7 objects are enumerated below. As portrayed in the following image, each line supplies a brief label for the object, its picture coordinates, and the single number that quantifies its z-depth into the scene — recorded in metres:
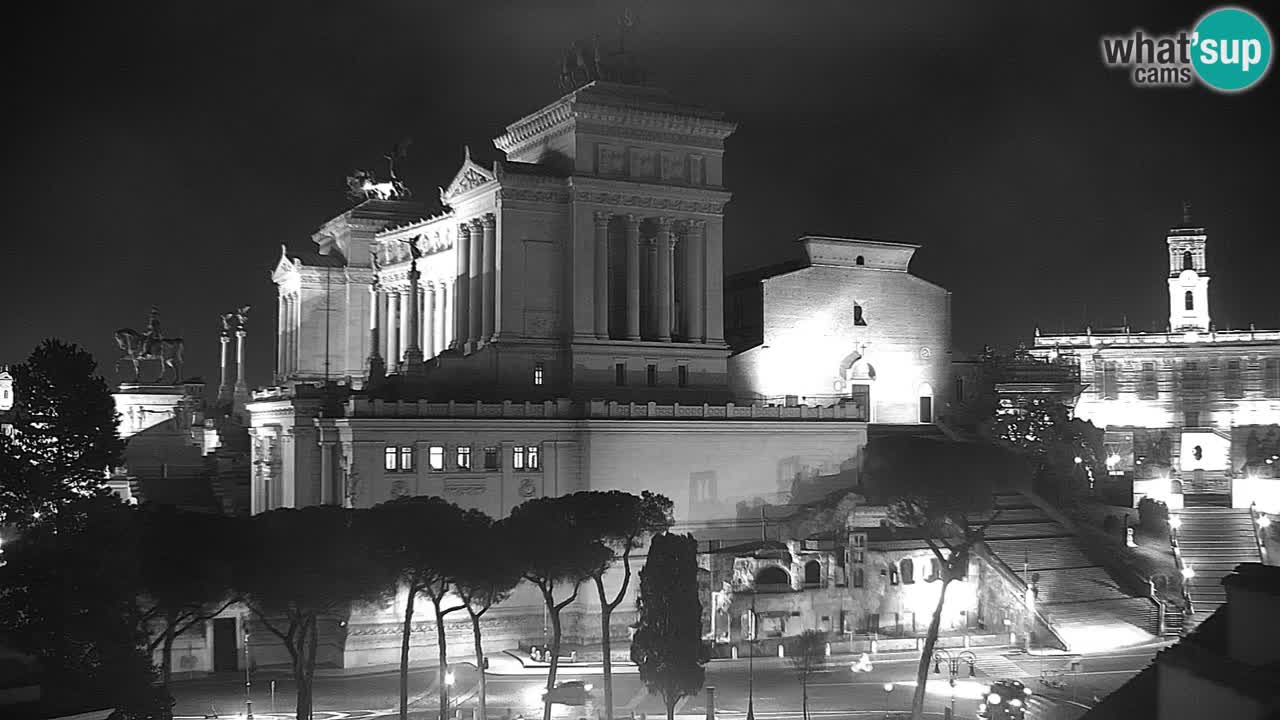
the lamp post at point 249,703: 48.49
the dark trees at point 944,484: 59.44
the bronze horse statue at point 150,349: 96.00
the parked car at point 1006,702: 46.50
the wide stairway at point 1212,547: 68.25
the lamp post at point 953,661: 54.81
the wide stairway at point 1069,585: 63.38
